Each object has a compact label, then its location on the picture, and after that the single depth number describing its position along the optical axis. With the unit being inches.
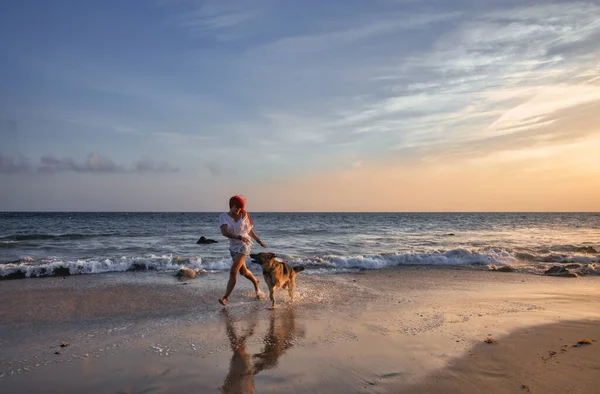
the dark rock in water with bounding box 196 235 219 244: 925.2
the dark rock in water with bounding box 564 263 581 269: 530.6
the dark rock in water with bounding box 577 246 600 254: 716.4
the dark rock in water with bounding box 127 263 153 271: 499.4
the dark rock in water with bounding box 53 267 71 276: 461.1
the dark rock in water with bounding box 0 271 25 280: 437.8
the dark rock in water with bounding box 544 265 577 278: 467.3
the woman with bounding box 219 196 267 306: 297.6
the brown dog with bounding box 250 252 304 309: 301.7
